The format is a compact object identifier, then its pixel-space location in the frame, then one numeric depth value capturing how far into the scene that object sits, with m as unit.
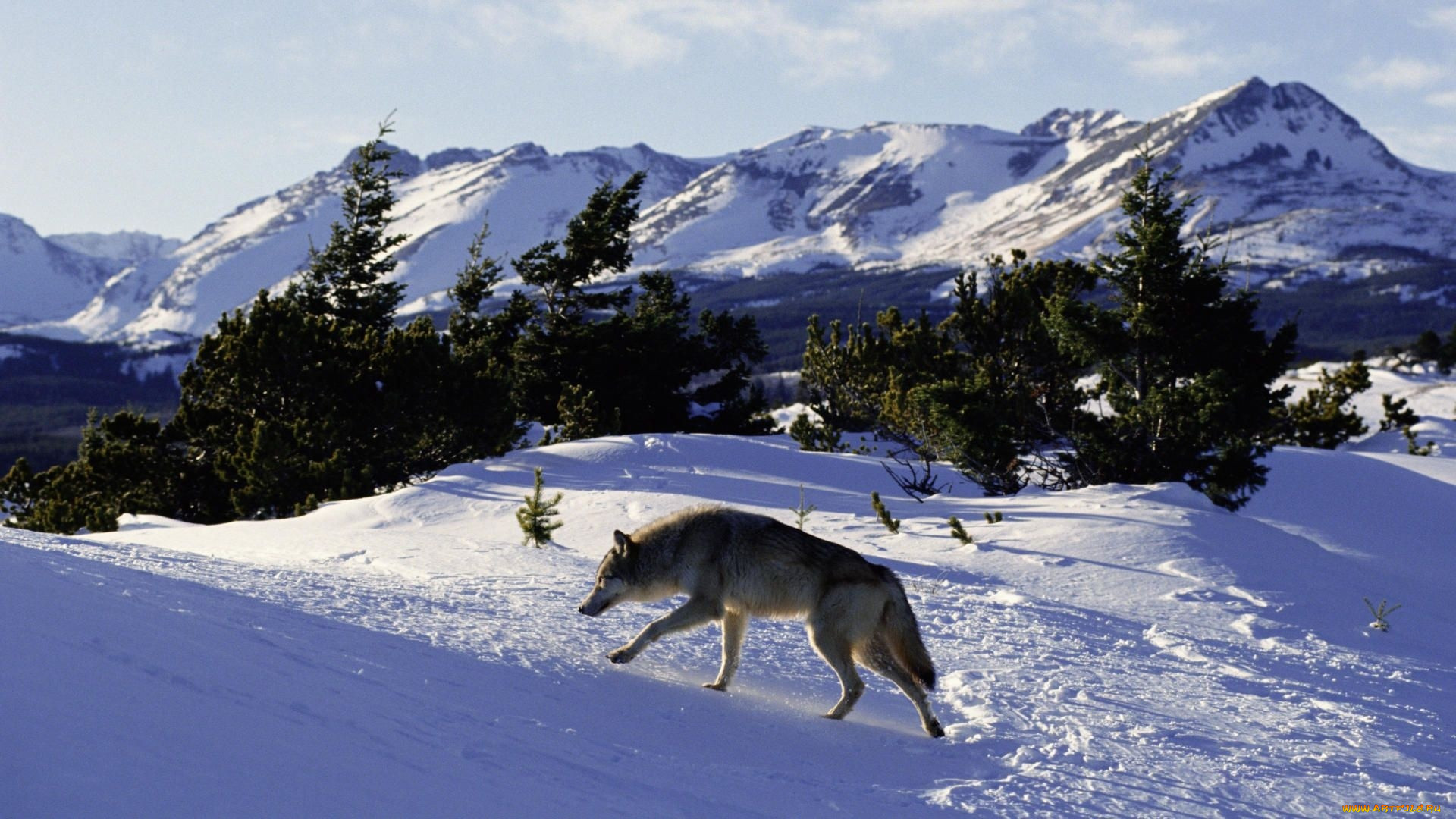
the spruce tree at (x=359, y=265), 32.84
